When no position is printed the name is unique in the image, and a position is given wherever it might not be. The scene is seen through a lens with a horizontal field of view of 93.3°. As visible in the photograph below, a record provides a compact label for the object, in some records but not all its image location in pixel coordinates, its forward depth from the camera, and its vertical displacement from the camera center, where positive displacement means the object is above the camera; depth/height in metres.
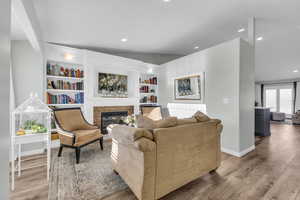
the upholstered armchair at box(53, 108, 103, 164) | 2.74 -0.68
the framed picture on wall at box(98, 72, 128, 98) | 4.55 +0.46
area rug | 1.83 -1.22
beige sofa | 1.55 -0.73
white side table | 1.96 -0.58
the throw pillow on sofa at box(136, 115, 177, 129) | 1.75 -0.30
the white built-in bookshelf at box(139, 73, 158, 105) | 5.44 +0.39
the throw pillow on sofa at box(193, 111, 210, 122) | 2.14 -0.28
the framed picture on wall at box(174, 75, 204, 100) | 3.97 +0.33
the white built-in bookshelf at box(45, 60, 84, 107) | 3.68 +0.42
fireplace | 4.32 -0.49
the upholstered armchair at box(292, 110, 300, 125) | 6.49 -0.92
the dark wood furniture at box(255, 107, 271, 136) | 4.50 -0.74
